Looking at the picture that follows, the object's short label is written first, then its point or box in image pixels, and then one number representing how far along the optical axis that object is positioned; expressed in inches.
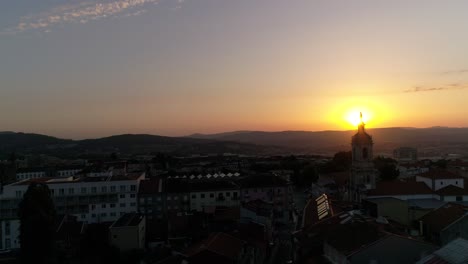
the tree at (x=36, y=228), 1514.5
